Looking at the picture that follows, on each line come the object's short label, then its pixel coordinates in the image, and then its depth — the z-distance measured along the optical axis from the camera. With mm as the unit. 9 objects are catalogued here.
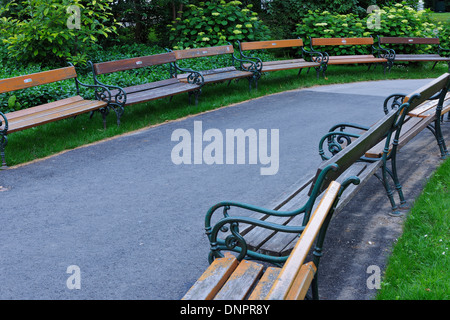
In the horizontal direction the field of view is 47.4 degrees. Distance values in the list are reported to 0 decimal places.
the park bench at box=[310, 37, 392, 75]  12047
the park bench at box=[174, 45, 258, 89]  9586
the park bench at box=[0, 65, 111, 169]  6418
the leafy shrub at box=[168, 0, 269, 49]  12234
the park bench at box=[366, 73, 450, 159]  5284
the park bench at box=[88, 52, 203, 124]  7784
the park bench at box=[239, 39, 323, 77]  10914
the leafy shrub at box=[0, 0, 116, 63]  9195
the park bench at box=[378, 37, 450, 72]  12570
